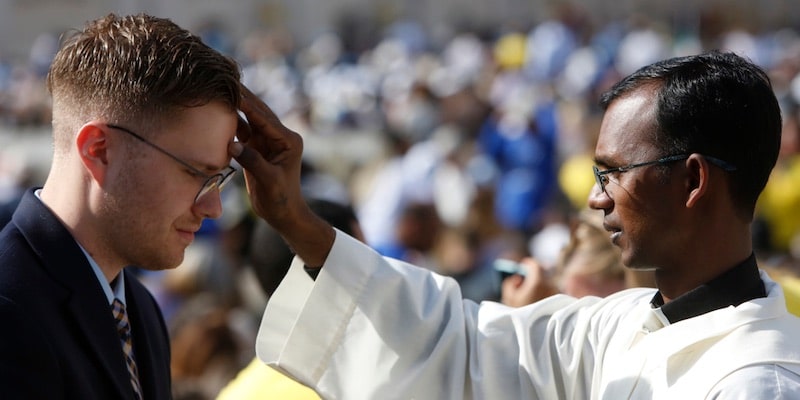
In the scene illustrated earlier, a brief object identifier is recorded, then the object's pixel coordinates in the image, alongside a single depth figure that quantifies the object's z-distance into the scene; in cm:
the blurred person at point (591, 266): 782
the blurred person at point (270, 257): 661
